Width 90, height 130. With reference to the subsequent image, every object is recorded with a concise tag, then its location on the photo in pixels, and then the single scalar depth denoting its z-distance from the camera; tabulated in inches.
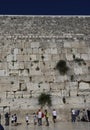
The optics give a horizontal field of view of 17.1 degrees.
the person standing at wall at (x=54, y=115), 634.2
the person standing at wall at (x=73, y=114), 637.3
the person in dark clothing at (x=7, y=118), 619.5
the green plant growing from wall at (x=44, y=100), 665.6
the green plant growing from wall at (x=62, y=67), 705.0
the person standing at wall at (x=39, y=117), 596.1
